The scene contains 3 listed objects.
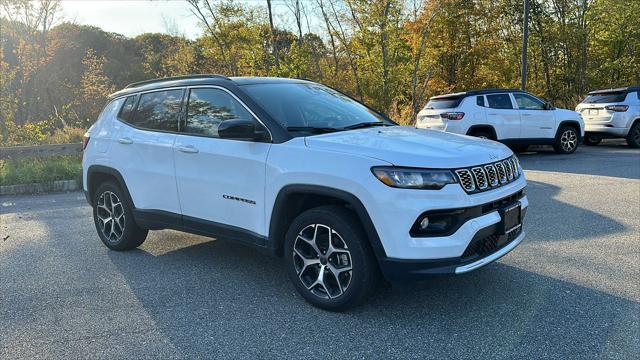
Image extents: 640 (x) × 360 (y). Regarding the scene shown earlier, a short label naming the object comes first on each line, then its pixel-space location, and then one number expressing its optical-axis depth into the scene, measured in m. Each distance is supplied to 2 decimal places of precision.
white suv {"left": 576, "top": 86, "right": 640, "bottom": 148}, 13.98
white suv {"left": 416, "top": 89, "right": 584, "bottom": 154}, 12.24
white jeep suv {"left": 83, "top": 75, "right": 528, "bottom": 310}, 3.34
